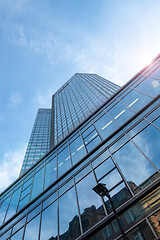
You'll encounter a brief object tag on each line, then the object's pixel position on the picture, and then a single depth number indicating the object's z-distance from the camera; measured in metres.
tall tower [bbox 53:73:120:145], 45.69
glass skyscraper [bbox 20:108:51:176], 68.47
